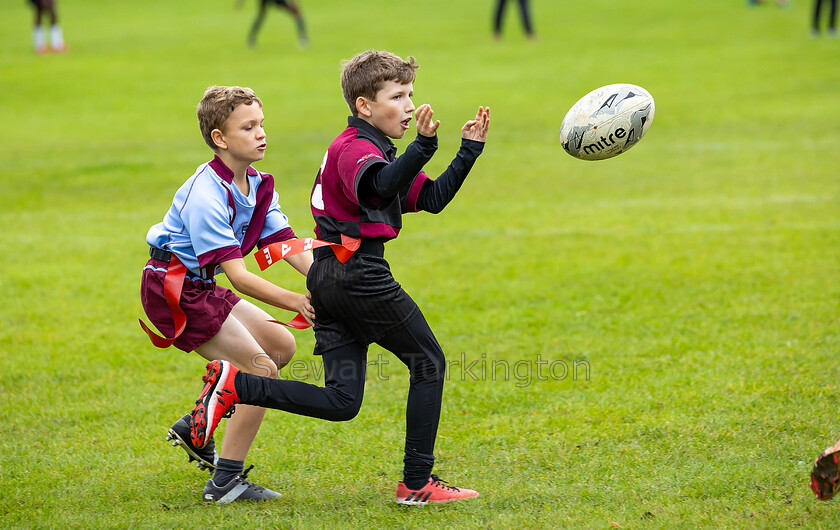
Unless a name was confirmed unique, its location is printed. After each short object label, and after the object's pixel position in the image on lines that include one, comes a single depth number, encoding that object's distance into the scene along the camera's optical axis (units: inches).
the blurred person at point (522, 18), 1943.9
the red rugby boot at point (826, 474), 272.7
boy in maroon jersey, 306.7
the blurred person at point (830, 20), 1857.8
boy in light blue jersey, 316.2
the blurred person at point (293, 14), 1868.7
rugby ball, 387.9
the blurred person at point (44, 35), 1844.2
